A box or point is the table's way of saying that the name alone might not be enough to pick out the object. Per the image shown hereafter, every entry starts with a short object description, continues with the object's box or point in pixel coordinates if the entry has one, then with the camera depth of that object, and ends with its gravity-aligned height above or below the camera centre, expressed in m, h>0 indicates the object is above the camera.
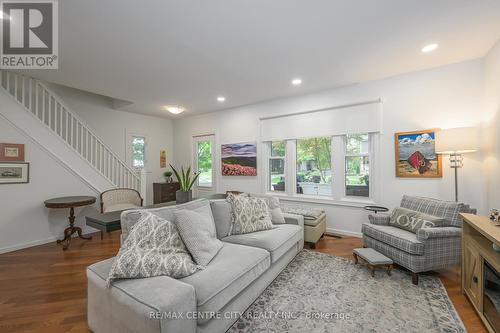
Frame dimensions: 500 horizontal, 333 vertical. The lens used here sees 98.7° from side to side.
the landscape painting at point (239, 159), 5.04 +0.22
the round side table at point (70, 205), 3.30 -0.55
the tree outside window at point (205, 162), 5.89 +0.17
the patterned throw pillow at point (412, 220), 2.52 -0.67
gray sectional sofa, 1.24 -0.84
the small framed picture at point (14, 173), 3.29 -0.05
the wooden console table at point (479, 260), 1.64 -0.82
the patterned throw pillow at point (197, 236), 1.81 -0.60
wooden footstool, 2.46 -1.09
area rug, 1.74 -1.28
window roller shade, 3.71 +0.87
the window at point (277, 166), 4.79 +0.03
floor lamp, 2.61 +0.30
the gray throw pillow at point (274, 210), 3.09 -0.63
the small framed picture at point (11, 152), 3.27 +0.28
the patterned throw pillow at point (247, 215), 2.58 -0.59
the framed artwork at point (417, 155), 3.25 +0.17
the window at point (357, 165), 3.92 +0.03
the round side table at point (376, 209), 3.37 -0.67
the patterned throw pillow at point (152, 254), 1.47 -0.63
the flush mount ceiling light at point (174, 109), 4.43 +1.23
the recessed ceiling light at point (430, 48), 2.63 +1.48
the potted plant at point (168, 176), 6.06 -0.22
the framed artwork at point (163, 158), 6.21 +0.30
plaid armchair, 2.33 -0.87
